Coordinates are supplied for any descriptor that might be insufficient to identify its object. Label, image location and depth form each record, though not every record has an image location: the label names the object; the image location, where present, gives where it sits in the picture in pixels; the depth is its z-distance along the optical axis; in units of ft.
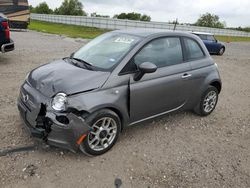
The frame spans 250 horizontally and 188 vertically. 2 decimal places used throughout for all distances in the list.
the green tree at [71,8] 209.99
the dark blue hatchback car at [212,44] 41.57
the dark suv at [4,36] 18.95
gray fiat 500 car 7.65
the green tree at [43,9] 228.00
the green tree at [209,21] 219.90
